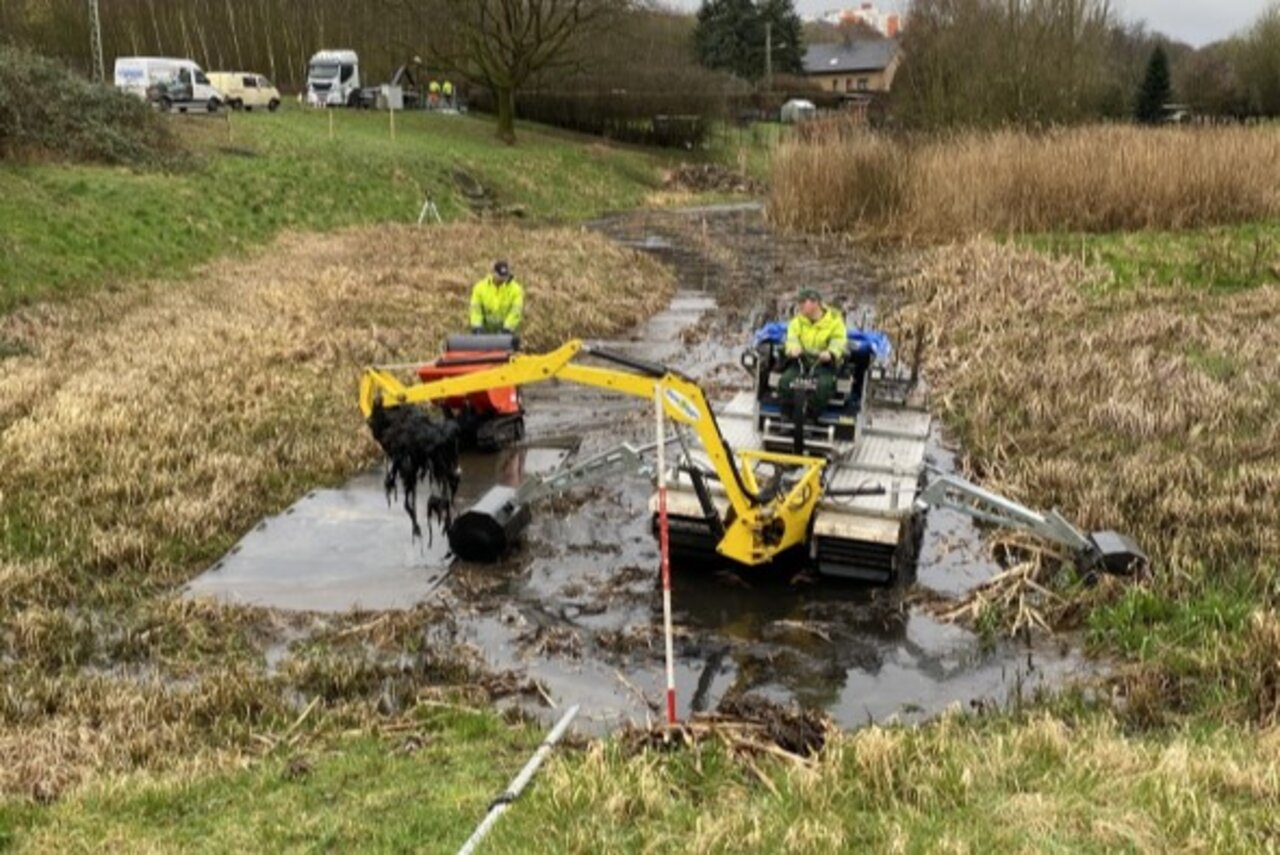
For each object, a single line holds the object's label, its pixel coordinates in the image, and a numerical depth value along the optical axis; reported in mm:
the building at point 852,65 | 88938
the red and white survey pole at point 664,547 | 6344
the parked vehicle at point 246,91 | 41750
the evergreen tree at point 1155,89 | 54781
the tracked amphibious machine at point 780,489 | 8648
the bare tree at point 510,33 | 45562
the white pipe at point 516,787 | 5152
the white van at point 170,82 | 36688
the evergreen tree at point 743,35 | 74250
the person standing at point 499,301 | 13367
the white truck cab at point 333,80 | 46938
